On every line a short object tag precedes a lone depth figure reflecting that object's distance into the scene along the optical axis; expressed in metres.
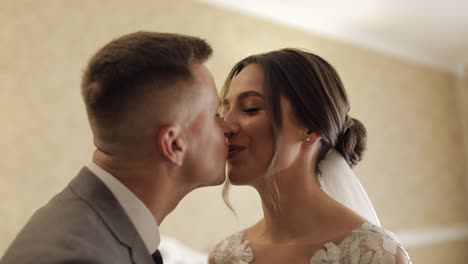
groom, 1.16
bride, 1.61
